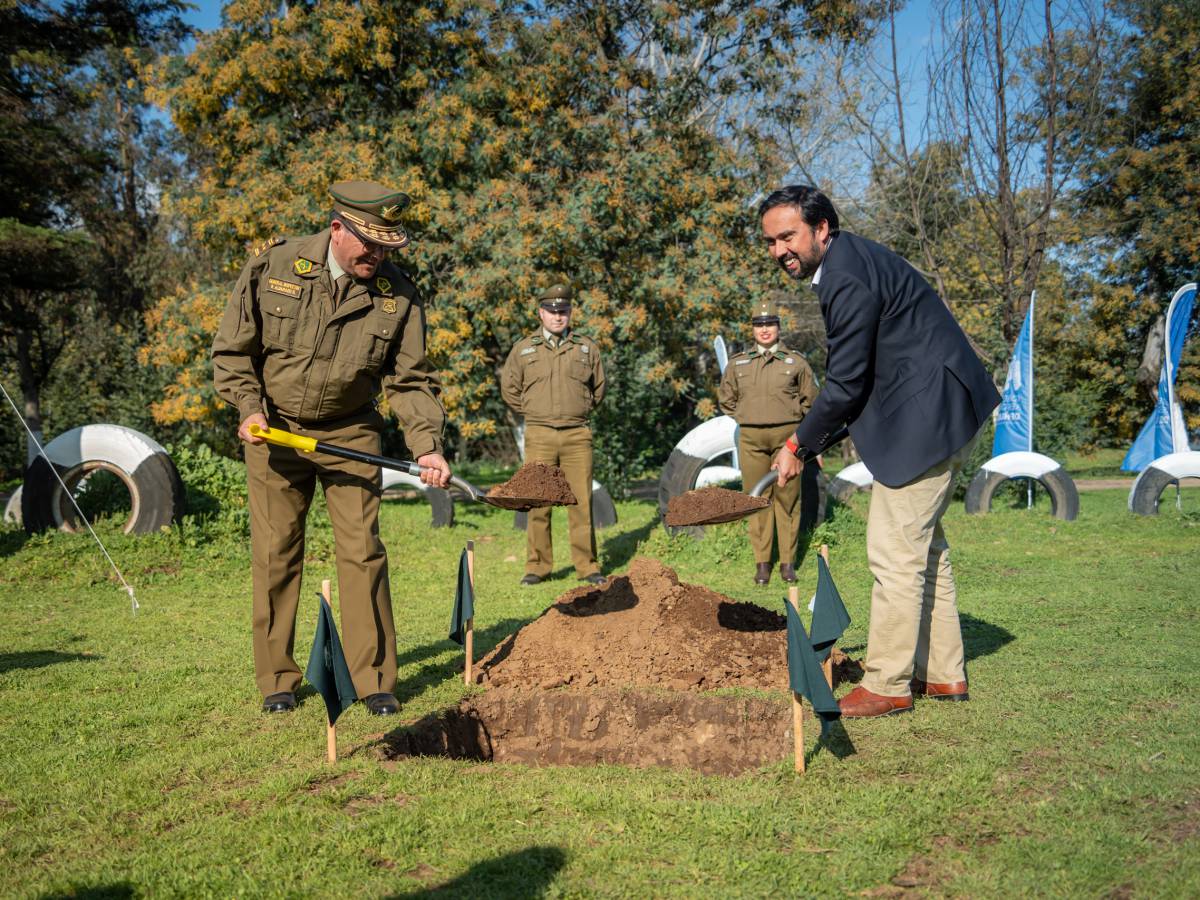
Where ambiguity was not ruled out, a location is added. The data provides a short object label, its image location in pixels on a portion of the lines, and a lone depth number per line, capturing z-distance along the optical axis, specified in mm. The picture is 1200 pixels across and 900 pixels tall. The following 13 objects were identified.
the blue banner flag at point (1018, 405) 13094
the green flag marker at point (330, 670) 3879
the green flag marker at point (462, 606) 5113
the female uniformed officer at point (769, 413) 8617
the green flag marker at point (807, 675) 3717
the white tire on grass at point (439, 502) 11814
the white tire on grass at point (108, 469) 9250
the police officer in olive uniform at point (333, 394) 4570
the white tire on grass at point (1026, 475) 11742
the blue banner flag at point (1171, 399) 13922
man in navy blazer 4223
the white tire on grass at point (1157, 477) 11664
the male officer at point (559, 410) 8578
